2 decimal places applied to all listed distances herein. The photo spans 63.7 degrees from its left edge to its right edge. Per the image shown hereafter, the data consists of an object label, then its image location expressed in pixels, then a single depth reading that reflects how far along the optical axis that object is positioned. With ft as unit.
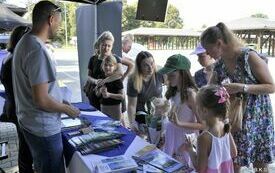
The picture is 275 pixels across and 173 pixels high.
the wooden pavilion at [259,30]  51.95
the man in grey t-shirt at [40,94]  3.67
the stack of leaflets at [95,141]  4.03
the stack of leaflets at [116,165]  3.36
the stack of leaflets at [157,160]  3.49
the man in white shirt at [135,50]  16.10
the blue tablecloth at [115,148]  4.02
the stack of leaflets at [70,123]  5.15
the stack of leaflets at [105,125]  4.96
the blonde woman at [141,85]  6.35
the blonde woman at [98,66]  7.81
